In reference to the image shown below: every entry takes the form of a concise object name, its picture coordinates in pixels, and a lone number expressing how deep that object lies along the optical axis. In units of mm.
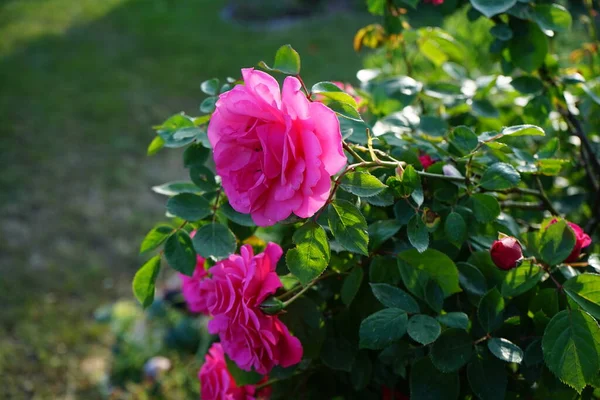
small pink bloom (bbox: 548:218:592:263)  795
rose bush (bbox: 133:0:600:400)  650
